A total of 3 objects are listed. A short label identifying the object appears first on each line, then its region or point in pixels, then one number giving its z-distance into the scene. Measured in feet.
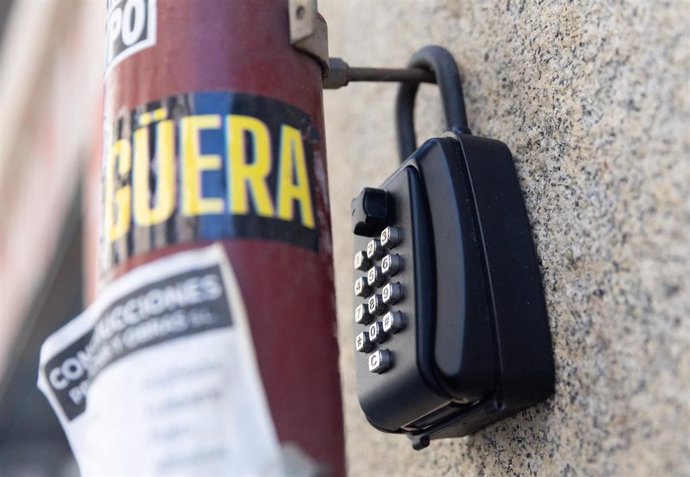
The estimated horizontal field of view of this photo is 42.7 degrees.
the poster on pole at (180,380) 1.61
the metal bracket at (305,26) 1.95
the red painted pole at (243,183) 1.72
